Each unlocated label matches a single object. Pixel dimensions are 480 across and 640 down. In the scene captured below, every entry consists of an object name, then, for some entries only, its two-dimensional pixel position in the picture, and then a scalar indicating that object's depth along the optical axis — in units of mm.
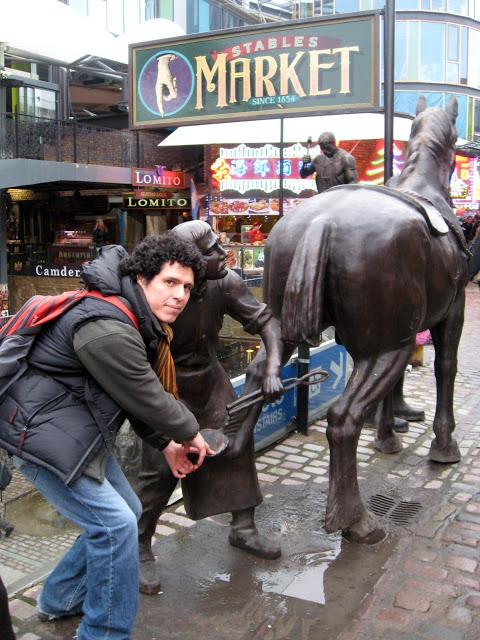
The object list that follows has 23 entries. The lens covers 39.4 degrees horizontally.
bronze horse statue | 3465
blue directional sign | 5133
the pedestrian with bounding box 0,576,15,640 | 2086
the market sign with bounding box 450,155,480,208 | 21547
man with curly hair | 2209
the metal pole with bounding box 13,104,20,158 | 13756
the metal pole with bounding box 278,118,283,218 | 7711
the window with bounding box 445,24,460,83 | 33969
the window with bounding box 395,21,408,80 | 33500
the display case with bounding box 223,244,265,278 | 10445
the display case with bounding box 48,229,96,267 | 14987
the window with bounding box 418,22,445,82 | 33719
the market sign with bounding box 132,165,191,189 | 16125
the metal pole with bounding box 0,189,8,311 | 13758
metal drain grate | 3975
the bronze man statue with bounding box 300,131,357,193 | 6727
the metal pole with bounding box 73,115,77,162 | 15000
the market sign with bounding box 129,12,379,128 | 5191
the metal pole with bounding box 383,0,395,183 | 5004
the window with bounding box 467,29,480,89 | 34562
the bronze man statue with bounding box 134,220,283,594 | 3236
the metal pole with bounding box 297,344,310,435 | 5445
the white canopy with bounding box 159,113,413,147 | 12917
